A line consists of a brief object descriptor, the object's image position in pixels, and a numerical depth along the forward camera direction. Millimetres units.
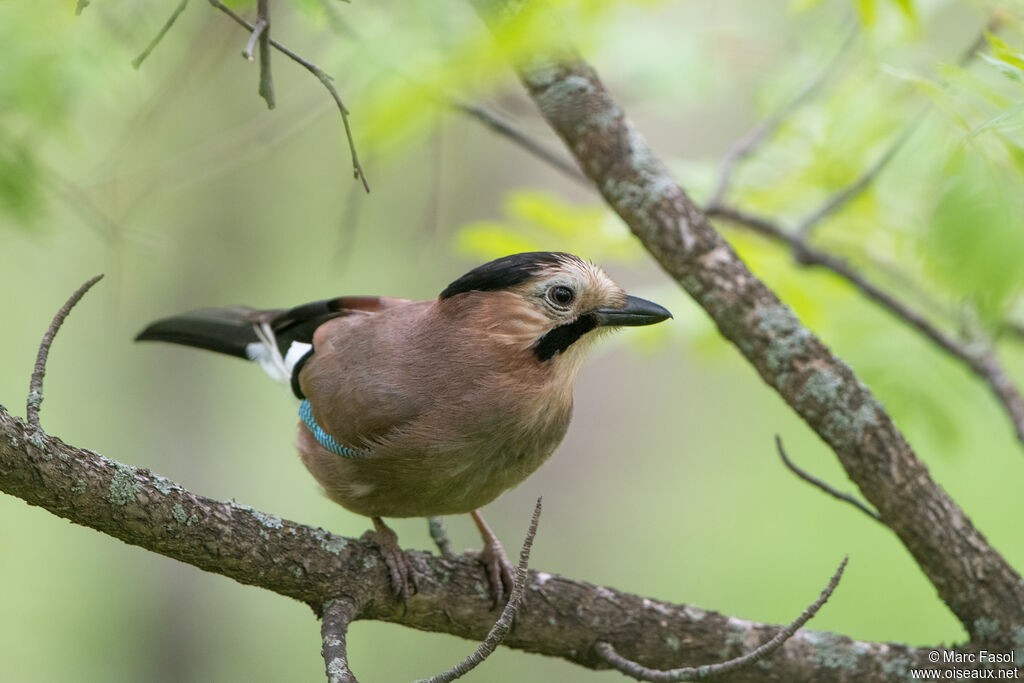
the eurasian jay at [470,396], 5512
